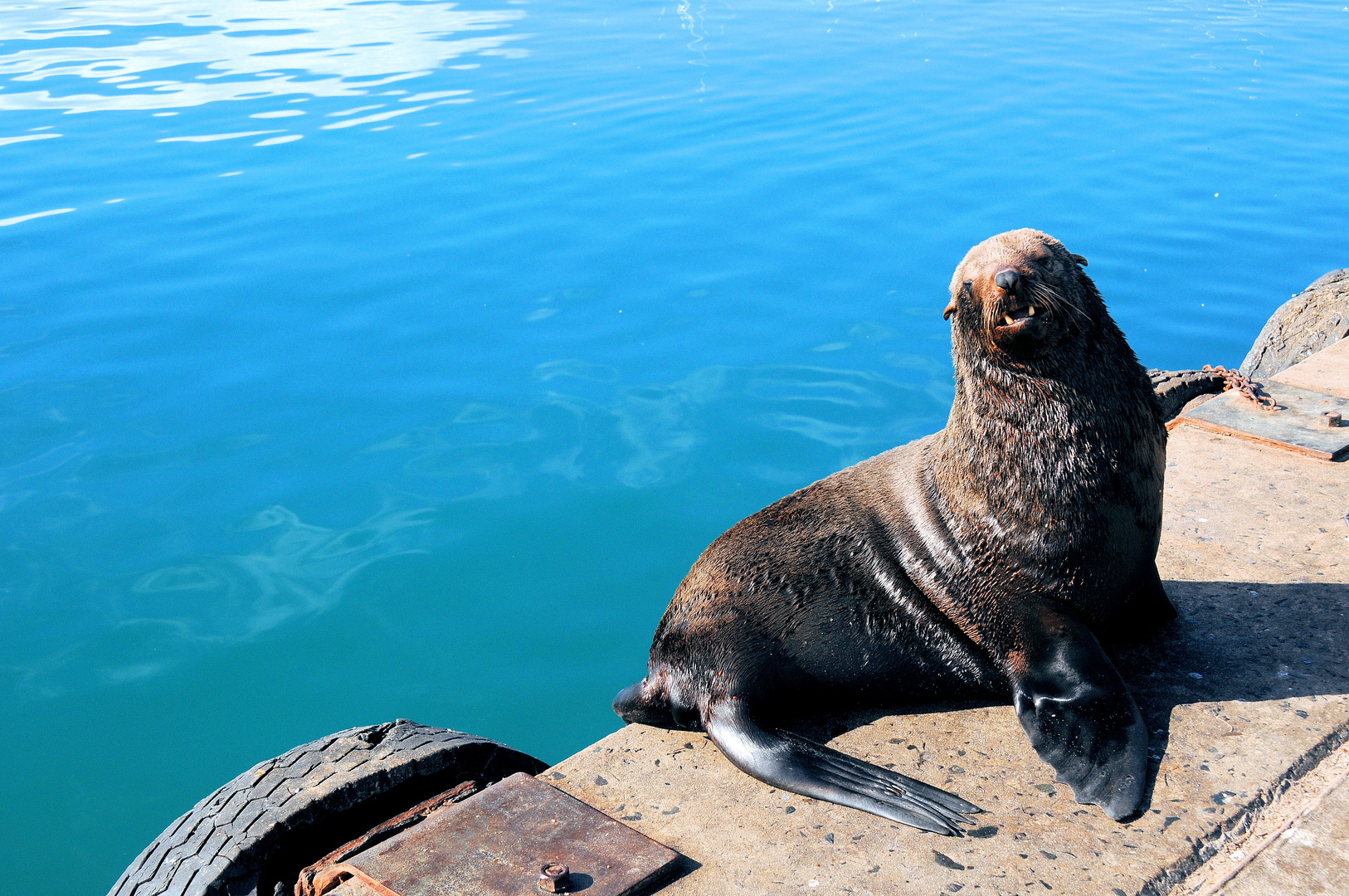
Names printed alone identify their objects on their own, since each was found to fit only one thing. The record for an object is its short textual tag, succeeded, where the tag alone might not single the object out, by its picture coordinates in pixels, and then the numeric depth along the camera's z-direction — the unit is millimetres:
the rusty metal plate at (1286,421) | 4554
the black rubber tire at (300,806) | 2781
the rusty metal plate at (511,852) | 2469
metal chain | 4934
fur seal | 3078
